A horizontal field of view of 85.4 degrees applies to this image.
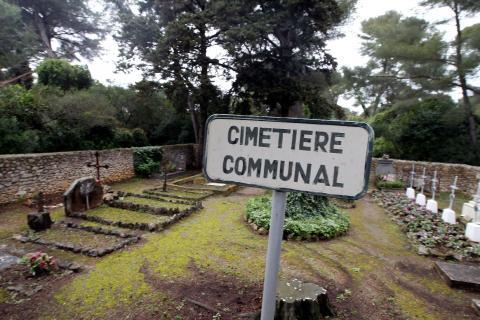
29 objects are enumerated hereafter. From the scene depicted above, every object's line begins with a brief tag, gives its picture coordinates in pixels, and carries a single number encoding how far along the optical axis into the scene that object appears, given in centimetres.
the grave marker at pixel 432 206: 771
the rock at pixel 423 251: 513
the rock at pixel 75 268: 417
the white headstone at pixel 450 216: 670
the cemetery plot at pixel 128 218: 608
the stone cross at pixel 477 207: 584
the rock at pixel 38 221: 577
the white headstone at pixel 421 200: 850
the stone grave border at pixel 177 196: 885
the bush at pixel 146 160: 1230
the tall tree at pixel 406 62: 1145
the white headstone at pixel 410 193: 951
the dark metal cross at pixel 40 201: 583
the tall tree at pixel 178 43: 1220
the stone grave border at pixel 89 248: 475
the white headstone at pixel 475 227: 549
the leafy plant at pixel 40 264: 398
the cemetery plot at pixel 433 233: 510
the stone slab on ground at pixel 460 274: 394
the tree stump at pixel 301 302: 284
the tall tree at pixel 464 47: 1069
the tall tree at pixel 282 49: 1200
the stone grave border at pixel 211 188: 1026
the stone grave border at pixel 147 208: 712
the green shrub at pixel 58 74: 1168
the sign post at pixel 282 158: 118
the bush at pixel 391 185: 1141
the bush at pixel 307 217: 573
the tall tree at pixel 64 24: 1741
